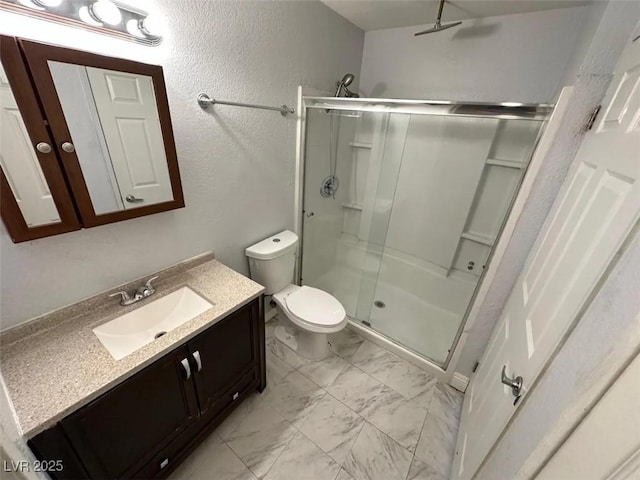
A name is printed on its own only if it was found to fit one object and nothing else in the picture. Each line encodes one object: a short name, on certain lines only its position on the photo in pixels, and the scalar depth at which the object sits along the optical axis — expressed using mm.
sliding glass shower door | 1905
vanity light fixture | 770
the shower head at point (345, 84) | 1872
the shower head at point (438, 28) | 1527
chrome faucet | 1167
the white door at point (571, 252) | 583
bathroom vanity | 791
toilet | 1672
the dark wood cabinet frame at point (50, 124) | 773
